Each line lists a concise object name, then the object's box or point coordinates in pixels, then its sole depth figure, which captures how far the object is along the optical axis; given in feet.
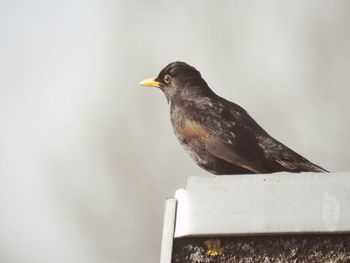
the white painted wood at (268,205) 18.11
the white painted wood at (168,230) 18.35
